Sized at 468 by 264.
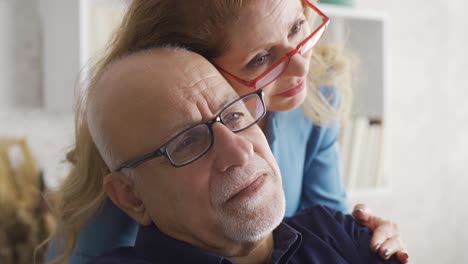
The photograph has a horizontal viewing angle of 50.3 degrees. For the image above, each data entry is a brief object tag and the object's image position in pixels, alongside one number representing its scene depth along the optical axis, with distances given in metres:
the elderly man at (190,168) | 0.88
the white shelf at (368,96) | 2.48
